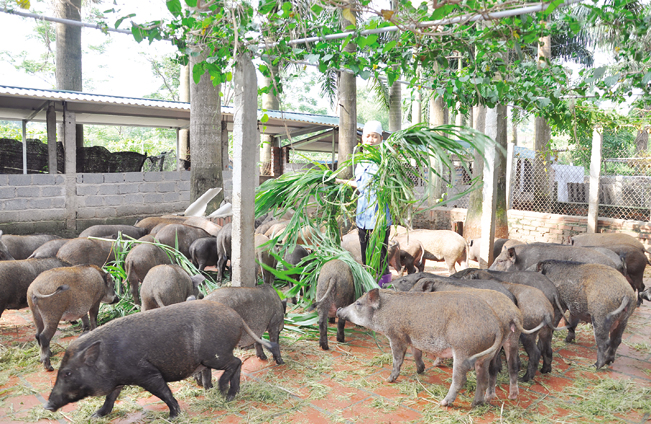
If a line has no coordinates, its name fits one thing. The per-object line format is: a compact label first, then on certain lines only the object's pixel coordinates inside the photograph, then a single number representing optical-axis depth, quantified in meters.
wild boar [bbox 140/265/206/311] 4.62
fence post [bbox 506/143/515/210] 11.07
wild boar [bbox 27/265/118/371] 4.36
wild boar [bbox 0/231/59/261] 6.84
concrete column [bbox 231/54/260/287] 4.80
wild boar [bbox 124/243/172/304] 5.72
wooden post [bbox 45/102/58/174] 10.59
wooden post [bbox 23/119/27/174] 11.12
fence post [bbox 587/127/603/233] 9.42
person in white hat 5.24
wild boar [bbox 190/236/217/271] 7.17
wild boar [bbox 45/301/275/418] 3.17
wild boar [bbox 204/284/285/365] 4.11
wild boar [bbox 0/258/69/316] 4.86
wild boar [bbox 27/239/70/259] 6.34
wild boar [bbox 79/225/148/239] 7.61
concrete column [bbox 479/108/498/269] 6.30
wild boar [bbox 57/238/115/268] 6.15
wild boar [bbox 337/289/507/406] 3.56
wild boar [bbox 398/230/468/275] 7.78
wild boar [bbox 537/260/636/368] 4.39
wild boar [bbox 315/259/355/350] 4.84
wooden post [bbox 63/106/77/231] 10.68
